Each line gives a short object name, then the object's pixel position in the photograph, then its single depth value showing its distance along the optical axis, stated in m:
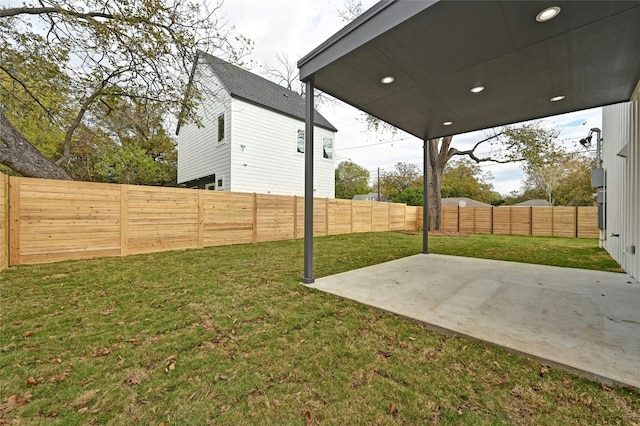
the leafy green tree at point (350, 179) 33.31
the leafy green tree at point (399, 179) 33.60
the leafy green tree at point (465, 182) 30.62
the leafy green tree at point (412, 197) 22.83
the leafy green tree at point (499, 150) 11.10
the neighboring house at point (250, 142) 9.39
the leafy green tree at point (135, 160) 13.04
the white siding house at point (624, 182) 3.78
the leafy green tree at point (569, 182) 20.34
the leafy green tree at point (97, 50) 4.89
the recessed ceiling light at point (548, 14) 2.26
